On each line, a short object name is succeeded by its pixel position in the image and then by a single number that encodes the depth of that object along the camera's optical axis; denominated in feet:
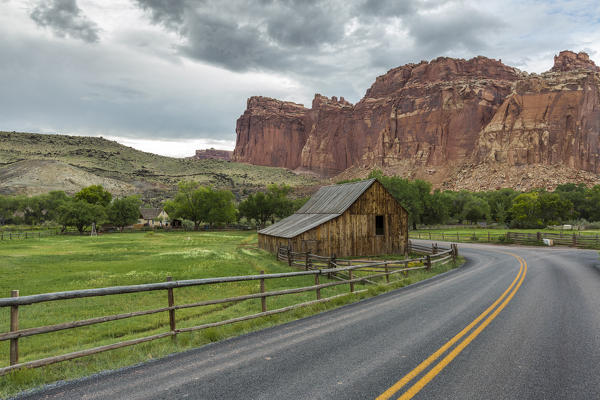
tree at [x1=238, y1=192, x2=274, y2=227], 239.30
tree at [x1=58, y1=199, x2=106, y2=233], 185.37
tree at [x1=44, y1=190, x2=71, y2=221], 254.88
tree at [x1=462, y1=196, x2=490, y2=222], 252.62
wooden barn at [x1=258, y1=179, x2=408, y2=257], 80.53
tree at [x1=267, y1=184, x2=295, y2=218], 238.89
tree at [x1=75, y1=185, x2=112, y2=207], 234.99
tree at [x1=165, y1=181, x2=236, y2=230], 228.84
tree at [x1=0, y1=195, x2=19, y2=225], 249.34
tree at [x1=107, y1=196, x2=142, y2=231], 217.36
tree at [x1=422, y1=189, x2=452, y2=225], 231.09
